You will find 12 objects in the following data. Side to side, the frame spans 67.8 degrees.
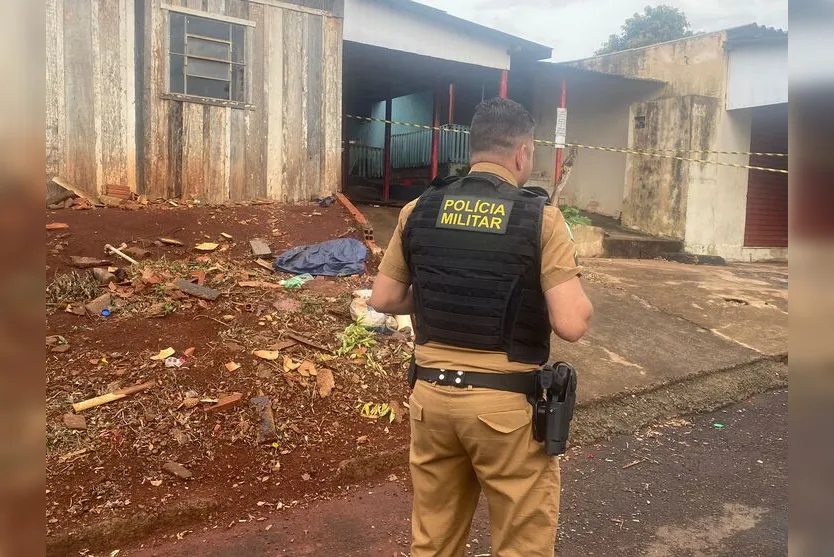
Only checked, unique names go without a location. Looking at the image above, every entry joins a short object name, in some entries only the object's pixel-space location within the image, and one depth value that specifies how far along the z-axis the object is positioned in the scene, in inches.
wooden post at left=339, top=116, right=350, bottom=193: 521.3
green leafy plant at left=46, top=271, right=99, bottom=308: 197.2
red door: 503.8
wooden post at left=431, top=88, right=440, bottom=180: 480.7
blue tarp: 257.6
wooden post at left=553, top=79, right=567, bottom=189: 458.8
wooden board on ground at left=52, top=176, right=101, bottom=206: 287.9
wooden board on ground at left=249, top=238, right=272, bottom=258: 263.6
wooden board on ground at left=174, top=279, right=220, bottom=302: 210.1
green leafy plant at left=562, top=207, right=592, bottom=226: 449.2
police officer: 82.4
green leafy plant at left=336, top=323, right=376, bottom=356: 194.7
